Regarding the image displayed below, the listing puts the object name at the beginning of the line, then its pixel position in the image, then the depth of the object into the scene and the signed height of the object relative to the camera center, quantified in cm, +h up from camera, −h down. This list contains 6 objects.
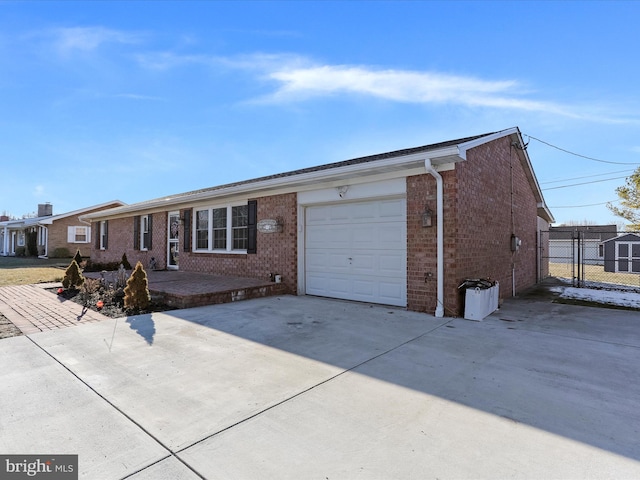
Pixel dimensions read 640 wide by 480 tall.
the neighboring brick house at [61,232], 2577 +77
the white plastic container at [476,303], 616 -119
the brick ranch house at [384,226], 650 +41
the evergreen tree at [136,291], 678 -106
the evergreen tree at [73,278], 880 -100
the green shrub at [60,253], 2536 -93
